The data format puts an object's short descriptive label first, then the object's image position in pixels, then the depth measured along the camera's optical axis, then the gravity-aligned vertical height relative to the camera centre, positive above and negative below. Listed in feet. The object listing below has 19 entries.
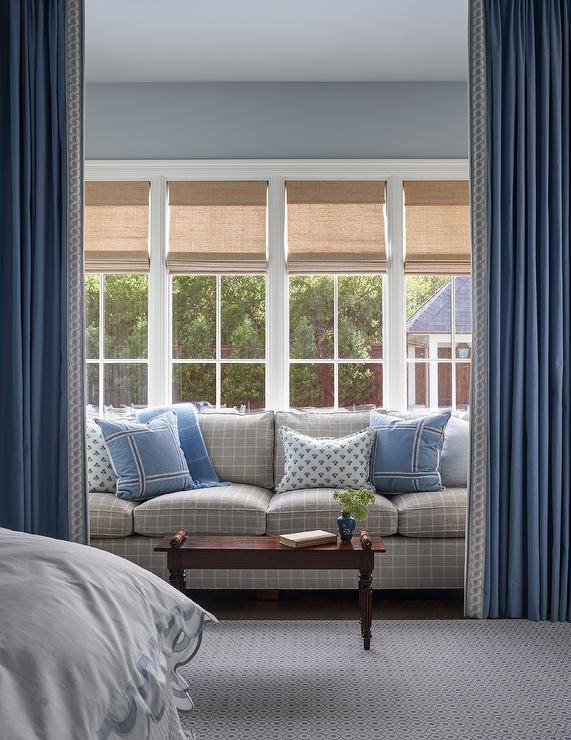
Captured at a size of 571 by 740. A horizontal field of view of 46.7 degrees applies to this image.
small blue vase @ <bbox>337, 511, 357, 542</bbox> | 9.25 -2.26
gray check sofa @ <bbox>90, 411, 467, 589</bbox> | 11.14 -2.78
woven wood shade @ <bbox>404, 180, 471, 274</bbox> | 14.56 +3.16
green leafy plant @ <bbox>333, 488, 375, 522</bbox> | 9.32 -1.93
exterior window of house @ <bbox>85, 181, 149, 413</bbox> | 14.62 +1.17
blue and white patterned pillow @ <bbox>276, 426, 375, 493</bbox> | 12.25 -1.82
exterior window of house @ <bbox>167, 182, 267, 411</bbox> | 14.57 +1.63
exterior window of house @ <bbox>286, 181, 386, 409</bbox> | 14.71 +0.58
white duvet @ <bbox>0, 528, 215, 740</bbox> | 3.30 -1.63
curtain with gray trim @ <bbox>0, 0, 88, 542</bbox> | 10.11 +1.75
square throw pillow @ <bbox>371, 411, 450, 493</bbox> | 12.19 -1.69
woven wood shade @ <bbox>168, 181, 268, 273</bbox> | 14.56 +3.12
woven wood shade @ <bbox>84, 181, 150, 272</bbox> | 14.56 +3.10
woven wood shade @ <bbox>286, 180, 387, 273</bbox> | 14.52 +3.07
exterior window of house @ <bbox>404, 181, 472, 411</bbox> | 14.56 +1.57
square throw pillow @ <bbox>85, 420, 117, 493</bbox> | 12.21 -1.86
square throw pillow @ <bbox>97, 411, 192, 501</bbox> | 11.73 -1.70
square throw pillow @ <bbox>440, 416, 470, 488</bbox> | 12.64 -1.81
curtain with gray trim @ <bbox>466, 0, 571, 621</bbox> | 10.26 +0.87
